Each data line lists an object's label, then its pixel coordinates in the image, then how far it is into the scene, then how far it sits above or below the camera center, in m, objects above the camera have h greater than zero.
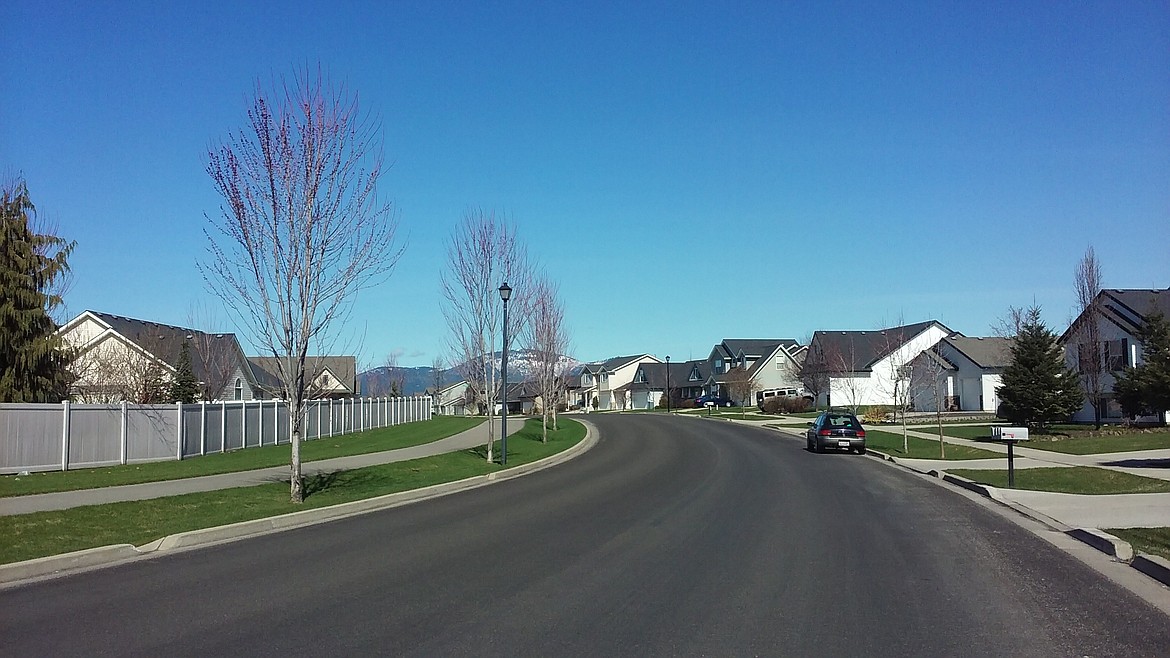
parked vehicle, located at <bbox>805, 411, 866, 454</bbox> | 32.43 -1.79
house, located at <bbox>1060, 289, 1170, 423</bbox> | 41.44 +2.24
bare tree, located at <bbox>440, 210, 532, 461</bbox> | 29.02 +1.22
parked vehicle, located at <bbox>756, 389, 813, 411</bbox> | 79.69 -0.82
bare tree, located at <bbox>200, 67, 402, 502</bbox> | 17.05 +2.72
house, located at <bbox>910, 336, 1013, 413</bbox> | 61.41 +0.63
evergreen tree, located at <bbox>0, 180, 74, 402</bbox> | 27.14 +2.60
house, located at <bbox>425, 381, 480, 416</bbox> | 115.94 -1.26
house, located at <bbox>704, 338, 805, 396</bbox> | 92.44 +2.74
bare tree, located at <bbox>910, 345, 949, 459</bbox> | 46.97 +0.76
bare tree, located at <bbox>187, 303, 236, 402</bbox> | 48.44 +1.90
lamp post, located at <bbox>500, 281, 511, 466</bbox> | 26.28 +0.32
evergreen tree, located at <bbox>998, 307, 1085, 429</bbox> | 36.56 -0.08
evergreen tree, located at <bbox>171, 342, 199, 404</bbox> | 39.28 +0.47
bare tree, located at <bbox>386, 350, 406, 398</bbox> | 110.68 +2.45
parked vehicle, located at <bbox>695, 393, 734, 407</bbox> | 98.44 -1.65
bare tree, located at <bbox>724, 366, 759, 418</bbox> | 86.61 +0.28
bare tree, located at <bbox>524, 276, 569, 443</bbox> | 43.34 +2.14
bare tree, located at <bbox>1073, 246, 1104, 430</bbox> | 39.72 +1.94
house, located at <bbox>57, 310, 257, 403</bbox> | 38.81 +1.74
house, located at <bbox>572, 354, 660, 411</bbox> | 129.62 +0.97
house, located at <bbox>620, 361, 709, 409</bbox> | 113.25 +0.47
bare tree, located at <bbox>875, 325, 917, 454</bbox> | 42.00 +0.63
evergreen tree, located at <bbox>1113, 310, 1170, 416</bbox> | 24.05 +0.06
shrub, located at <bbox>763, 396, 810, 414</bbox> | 71.06 -1.59
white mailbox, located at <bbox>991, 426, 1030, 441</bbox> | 20.69 -1.21
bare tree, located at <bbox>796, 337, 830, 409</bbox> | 67.19 +0.82
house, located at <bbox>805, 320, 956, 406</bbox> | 67.94 +2.00
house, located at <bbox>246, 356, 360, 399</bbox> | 71.06 +1.02
